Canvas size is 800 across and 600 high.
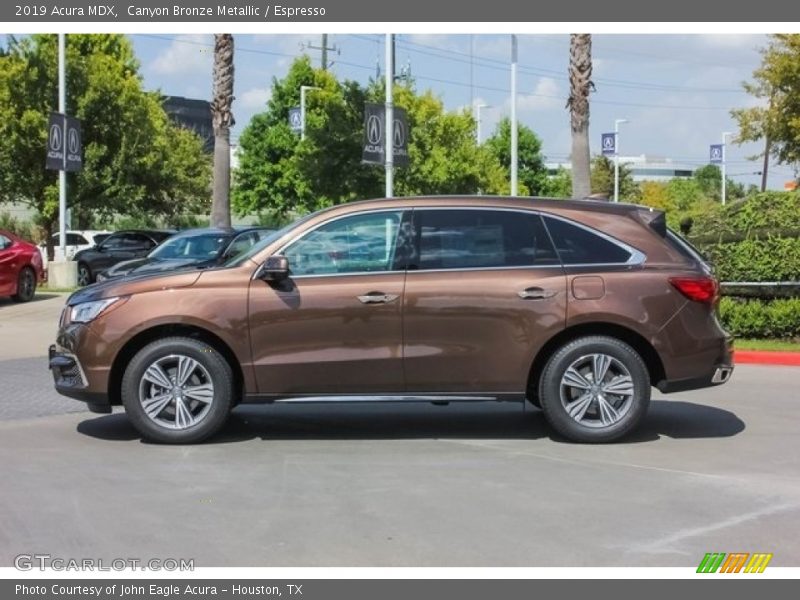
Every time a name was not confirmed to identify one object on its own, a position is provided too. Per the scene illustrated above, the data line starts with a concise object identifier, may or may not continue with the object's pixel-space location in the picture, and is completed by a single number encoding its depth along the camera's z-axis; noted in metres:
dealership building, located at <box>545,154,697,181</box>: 163.75
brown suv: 7.52
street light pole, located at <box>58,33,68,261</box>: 25.47
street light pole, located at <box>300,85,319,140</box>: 46.17
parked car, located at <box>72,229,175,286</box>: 27.80
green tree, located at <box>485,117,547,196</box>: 62.75
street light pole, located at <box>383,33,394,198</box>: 20.84
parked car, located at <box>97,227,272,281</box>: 16.56
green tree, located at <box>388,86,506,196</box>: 39.62
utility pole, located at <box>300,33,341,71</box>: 60.97
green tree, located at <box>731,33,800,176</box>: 24.23
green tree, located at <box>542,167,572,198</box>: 63.97
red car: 19.47
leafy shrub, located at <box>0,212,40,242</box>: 43.09
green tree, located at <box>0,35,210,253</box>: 32.97
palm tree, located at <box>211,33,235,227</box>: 24.27
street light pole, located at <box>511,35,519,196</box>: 30.62
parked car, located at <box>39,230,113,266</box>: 35.43
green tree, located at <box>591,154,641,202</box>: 64.97
